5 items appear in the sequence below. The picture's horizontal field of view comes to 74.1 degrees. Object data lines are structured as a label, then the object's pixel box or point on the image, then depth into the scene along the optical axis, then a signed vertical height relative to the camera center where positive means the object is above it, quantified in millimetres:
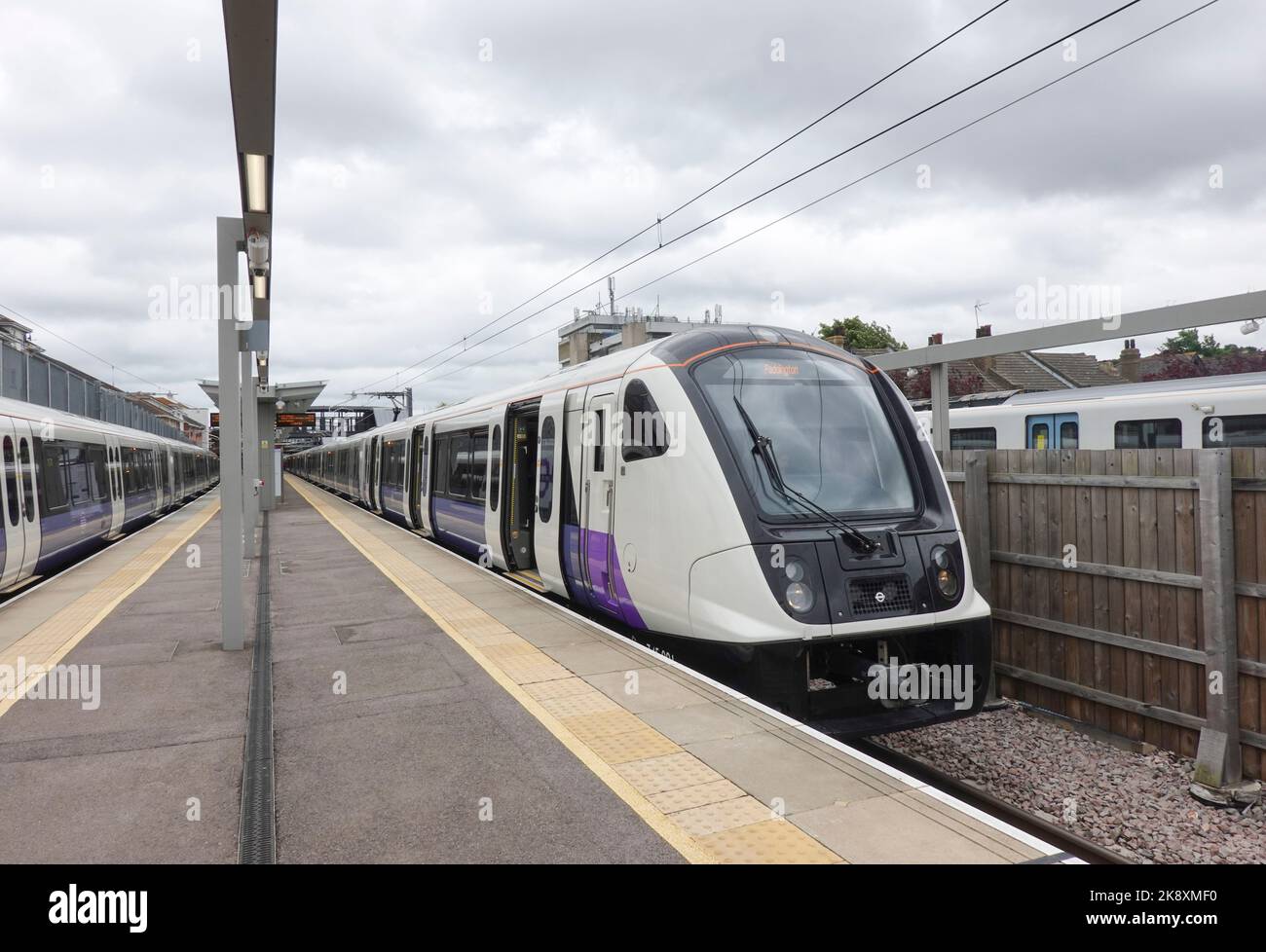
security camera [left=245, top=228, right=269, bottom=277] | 6996 +1913
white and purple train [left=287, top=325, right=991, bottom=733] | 5438 -401
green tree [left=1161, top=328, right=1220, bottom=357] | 60000 +9140
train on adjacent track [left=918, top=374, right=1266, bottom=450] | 10250 +653
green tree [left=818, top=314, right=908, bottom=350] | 51156 +8296
